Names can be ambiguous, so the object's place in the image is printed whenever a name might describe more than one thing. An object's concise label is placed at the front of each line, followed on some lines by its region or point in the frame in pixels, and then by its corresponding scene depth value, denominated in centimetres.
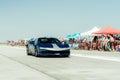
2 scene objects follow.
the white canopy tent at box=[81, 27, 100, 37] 4263
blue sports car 2369
